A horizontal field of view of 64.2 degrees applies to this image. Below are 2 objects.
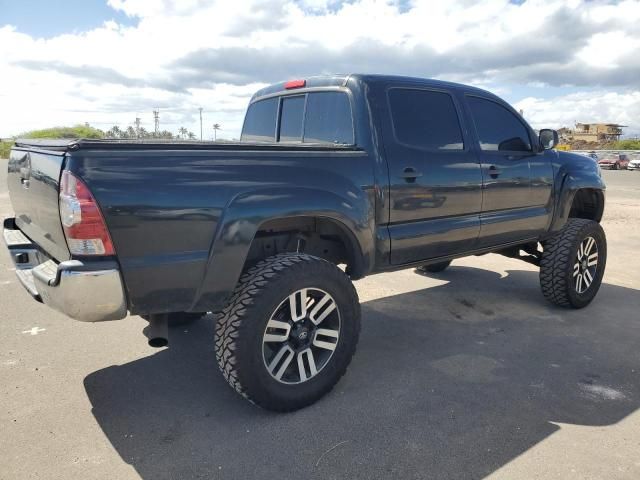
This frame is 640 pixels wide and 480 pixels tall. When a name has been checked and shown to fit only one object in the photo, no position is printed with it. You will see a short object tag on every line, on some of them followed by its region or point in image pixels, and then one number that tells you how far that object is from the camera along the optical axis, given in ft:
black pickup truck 7.80
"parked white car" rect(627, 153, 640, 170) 112.81
